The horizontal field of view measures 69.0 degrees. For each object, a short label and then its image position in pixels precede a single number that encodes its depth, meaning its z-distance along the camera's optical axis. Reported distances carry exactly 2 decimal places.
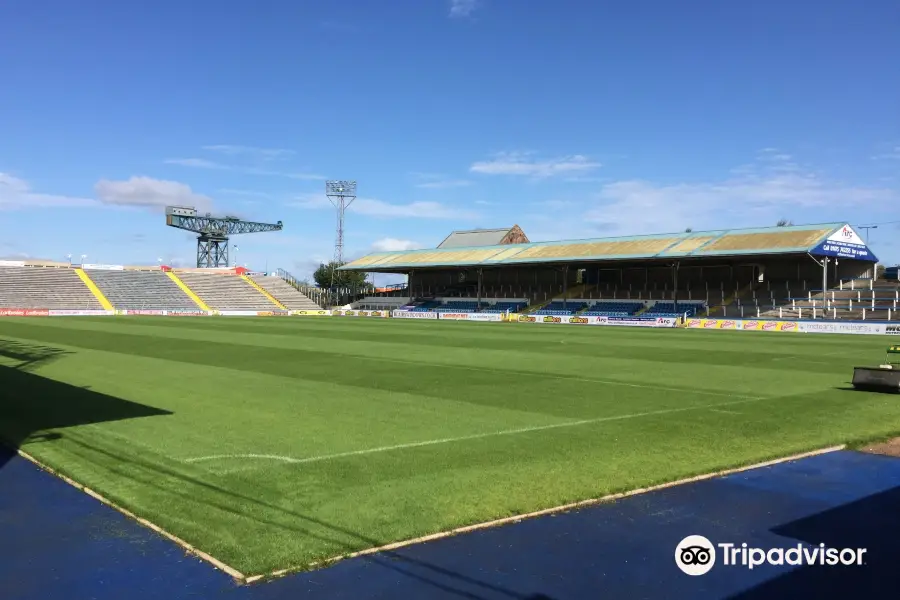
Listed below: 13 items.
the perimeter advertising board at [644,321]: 51.62
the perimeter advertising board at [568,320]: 56.48
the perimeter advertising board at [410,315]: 69.96
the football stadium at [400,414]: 7.15
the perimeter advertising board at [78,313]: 66.15
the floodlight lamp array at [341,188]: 100.81
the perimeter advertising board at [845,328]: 40.72
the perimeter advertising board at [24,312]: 64.19
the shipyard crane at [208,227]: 105.31
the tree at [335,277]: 117.34
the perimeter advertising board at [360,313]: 76.40
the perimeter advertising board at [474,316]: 64.37
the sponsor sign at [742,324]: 44.84
